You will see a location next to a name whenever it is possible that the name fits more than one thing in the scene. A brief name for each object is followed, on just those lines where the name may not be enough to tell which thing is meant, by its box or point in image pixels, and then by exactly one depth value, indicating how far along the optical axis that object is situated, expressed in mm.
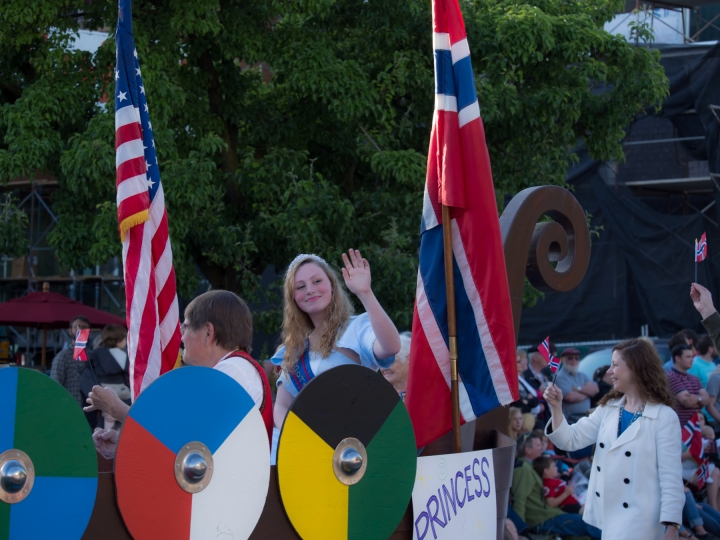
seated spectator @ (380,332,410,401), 9391
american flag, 9203
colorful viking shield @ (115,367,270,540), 4457
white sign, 5809
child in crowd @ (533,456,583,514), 16562
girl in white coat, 8828
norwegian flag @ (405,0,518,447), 6602
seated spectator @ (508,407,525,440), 16609
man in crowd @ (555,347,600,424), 20359
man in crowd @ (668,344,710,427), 17422
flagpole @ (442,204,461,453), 6600
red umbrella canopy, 23469
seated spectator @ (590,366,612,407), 22234
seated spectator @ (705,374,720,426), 19031
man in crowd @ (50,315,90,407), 16844
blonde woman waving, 6973
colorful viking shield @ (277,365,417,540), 5070
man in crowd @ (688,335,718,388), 20062
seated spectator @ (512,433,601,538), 15914
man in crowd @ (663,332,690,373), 18355
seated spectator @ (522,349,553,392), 20719
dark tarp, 37281
